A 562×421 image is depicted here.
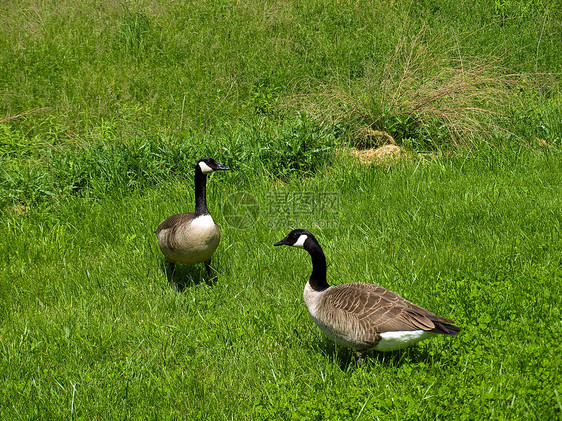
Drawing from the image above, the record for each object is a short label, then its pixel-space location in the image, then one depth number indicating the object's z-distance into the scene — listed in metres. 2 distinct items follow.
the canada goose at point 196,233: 10.59
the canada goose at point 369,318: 7.54
